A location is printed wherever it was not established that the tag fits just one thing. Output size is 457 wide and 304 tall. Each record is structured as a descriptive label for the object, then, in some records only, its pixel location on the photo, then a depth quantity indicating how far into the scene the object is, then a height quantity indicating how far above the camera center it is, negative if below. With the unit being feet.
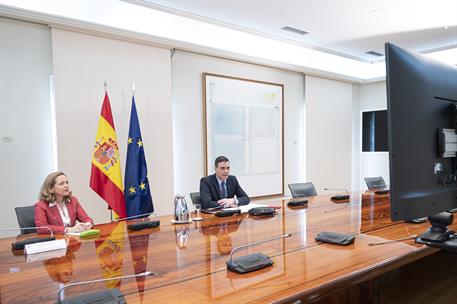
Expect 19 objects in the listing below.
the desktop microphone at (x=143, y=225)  6.93 -1.42
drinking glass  7.97 -1.48
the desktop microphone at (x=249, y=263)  4.09 -1.35
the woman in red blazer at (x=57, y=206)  8.01 -1.19
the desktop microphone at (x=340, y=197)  10.57 -1.37
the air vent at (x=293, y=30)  15.30 +5.73
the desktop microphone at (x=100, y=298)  3.22 -1.37
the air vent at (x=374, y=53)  19.27 +5.78
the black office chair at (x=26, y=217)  7.90 -1.38
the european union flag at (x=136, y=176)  12.12 -0.70
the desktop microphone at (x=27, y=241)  5.63 -1.42
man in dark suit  10.71 -1.11
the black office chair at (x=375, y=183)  14.71 -1.34
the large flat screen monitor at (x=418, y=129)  3.26 +0.23
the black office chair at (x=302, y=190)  12.55 -1.34
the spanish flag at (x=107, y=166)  11.33 -0.29
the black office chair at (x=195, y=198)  11.17 -1.39
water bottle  7.65 -1.20
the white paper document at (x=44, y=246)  5.39 -1.43
